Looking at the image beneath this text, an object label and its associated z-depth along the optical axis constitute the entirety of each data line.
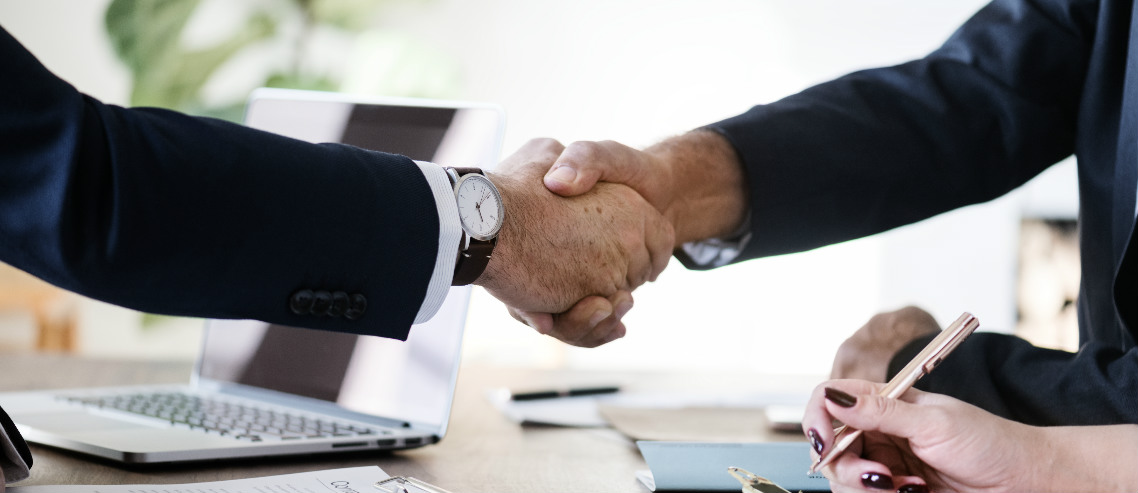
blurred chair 3.47
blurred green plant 3.85
